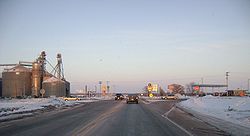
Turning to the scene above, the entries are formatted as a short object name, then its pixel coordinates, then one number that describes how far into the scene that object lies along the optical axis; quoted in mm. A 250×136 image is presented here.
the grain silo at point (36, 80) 97625
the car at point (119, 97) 87362
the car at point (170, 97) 94112
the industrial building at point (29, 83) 96062
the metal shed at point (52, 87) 96188
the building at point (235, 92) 102975
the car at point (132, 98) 56938
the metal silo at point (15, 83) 95750
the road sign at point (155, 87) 143738
